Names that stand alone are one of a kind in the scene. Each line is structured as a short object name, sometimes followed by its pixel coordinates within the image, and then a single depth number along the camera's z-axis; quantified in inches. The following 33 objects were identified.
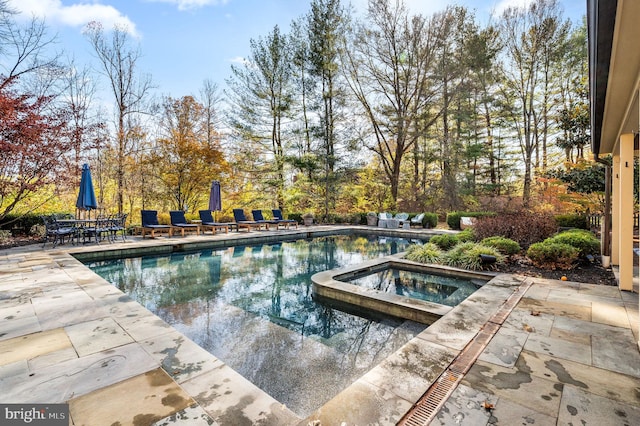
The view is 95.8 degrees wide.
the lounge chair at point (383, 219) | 576.1
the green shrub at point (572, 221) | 383.6
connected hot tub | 146.4
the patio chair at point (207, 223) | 421.4
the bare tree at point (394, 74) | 611.7
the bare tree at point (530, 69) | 560.1
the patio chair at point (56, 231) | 301.7
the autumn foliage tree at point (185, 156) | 497.4
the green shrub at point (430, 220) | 546.3
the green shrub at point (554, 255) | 212.1
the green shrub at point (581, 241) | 226.4
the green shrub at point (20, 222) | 354.6
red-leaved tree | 273.4
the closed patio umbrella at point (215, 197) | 453.7
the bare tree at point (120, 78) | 496.7
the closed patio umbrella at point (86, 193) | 313.3
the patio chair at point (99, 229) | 318.8
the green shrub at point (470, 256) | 224.4
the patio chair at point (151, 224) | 368.2
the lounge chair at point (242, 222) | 462.3
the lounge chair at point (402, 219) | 551.5
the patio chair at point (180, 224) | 397.1
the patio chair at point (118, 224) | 332.6
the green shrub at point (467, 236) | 290.4
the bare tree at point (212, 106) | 613.6
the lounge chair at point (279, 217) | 514.4
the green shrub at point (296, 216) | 624.7
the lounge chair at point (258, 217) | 498.7
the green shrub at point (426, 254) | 250.7
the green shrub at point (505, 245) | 242.8
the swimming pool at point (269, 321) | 100.0
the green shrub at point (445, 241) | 285.0
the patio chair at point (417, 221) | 539.2
